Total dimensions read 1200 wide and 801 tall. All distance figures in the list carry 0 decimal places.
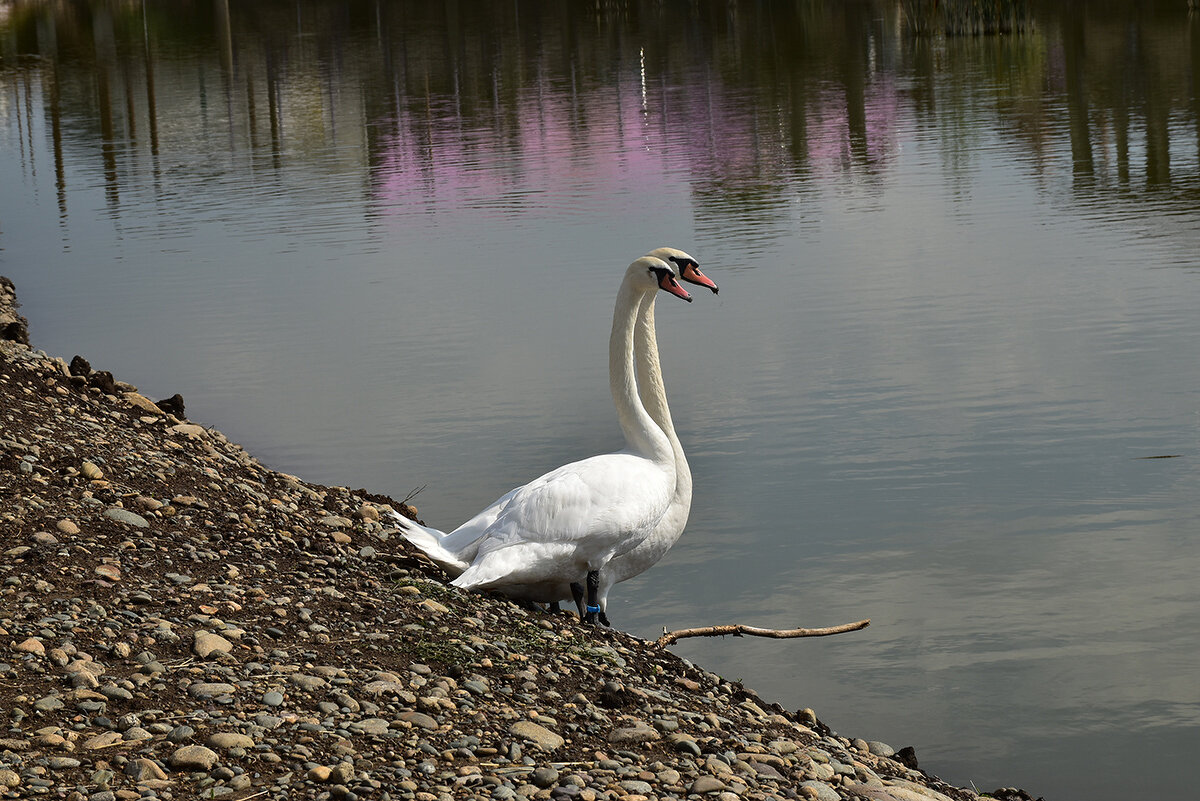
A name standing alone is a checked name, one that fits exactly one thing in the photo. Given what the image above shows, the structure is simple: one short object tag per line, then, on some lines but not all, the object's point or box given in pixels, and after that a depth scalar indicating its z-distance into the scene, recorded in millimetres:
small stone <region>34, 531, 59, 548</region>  13586
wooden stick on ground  14508
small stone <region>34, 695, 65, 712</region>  10266
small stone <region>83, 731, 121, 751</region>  9734
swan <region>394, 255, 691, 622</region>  14219
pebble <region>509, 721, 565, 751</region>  10680
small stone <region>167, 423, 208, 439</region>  19609
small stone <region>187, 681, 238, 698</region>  10664
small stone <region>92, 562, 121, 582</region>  13000
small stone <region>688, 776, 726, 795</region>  10117
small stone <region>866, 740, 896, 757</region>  12883
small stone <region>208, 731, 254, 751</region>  9820
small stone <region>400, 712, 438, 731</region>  10633
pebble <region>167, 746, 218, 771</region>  9555
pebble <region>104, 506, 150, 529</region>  14695
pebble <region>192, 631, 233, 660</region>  11547
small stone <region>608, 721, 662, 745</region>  11062
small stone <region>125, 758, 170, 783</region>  9344
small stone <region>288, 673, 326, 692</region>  11039
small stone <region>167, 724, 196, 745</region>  9891
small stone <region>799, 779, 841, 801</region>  10445
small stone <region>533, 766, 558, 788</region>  9906
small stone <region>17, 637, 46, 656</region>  11172
